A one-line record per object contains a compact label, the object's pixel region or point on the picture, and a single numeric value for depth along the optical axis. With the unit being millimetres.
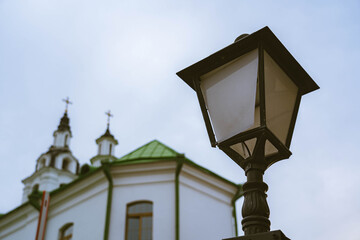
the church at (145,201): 14953
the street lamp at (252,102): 3154
